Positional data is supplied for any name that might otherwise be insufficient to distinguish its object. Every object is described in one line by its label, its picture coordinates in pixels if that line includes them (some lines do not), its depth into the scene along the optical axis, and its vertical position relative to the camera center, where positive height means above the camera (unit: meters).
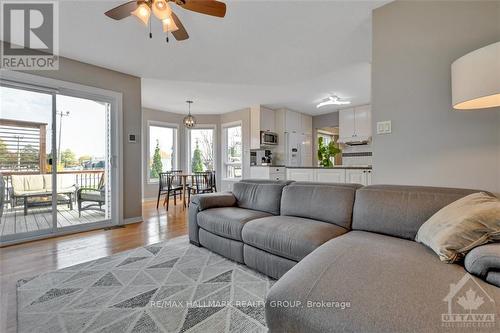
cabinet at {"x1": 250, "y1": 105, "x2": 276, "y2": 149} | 5.95 +1.15
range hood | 5.79 +0.64
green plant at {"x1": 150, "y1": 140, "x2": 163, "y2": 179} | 6.27 +0.06
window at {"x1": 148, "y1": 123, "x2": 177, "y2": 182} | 6.24 +0.50
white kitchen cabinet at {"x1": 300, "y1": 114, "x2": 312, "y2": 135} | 6.85 +1.26
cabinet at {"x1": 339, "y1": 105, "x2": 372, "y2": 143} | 5.75 +1.06
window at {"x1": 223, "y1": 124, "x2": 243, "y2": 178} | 6.64 +0.44
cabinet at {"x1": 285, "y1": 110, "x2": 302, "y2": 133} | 6.36 +1.25
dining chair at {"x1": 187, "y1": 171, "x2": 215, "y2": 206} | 5.08 -0.36
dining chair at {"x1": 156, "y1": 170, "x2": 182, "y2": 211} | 4.84 -0.38
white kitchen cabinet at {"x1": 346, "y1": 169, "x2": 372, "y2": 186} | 3.82 -0.18
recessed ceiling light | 4.95 +1.44
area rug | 1.40 -0.93
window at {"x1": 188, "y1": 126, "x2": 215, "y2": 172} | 6.91 +0.54
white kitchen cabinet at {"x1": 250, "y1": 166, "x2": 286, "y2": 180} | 5.64 -0.14
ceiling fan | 1.71 +1.22
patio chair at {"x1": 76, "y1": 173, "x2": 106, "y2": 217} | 3.59 -0.45
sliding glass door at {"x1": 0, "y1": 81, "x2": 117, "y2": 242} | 2.85 +0.09
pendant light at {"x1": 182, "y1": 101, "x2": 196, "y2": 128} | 5.38 +1.06
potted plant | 4.25 +0.25
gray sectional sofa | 0.80 -0.48
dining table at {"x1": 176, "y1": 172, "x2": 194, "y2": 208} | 4.88 -0.38
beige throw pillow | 1.10 -0.32
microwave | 5.97 +0.73
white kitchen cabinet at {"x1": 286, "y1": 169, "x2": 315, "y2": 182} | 4.51 -0.17
